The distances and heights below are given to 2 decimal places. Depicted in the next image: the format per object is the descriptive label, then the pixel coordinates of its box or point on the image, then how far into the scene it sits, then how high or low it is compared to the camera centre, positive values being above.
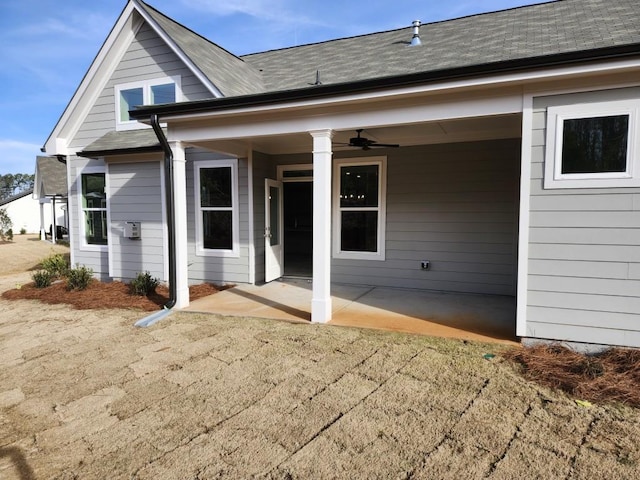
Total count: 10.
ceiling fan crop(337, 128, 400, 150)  5.98 +1.13
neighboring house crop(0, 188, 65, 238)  28.12 +0.21
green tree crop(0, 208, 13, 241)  20.85 -0.71
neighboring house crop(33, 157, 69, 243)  21.09 +1.50
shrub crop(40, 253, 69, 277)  8.66 -1.14
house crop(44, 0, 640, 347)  3.83 +0.85
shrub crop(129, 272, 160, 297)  6.95 -1.25
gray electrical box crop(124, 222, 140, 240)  7.95 -0.31
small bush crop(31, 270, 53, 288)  7.91 -1.30
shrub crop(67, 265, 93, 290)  7.58 -1.25
